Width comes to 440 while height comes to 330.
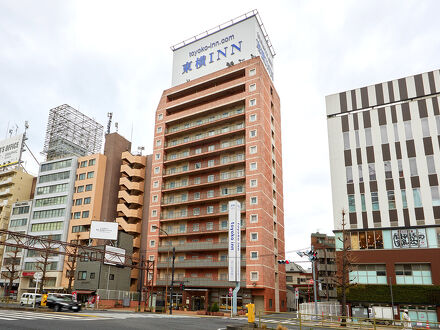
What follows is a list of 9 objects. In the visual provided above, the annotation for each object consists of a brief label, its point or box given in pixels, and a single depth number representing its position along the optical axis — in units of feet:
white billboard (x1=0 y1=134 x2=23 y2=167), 315.37
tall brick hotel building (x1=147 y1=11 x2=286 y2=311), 192.75
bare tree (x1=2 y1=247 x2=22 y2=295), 275.10
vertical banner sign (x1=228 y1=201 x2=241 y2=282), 171.42
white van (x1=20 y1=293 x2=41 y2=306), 144.77
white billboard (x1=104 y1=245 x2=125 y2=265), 194.65
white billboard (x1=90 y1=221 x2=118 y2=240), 209.06
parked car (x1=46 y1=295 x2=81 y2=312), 111.75
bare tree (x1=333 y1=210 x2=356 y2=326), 150.30
